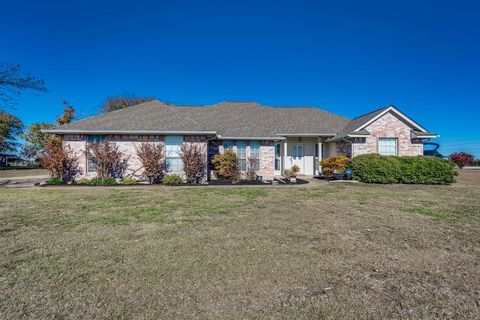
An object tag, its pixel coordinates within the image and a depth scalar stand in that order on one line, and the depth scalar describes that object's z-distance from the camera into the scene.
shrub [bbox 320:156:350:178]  16.45
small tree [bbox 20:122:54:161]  38.91
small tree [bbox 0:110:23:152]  33.93
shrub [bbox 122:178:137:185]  14.12
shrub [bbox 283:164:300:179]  16.59
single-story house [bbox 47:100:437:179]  14.52
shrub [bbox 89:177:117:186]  13.84
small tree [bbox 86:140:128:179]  14.12
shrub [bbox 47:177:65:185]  13.78
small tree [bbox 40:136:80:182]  13.91
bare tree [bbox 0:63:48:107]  15.36
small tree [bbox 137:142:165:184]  14.22
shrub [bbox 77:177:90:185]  13.95
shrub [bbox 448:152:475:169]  29.48
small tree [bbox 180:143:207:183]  14.48
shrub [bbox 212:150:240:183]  14.98
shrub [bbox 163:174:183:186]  14.19
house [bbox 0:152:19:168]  39.48
